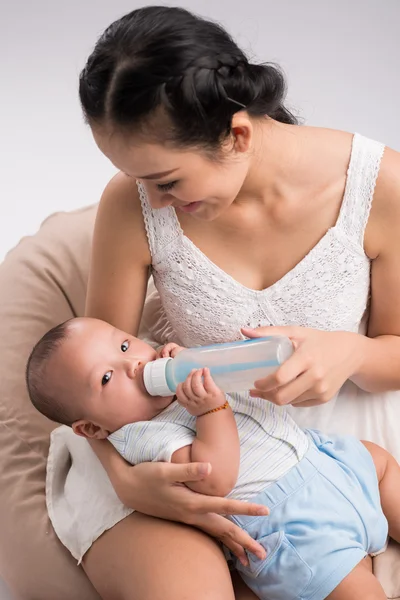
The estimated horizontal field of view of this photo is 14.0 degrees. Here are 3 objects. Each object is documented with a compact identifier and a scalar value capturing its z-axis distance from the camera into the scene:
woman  1.62
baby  1.70
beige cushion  1.86
